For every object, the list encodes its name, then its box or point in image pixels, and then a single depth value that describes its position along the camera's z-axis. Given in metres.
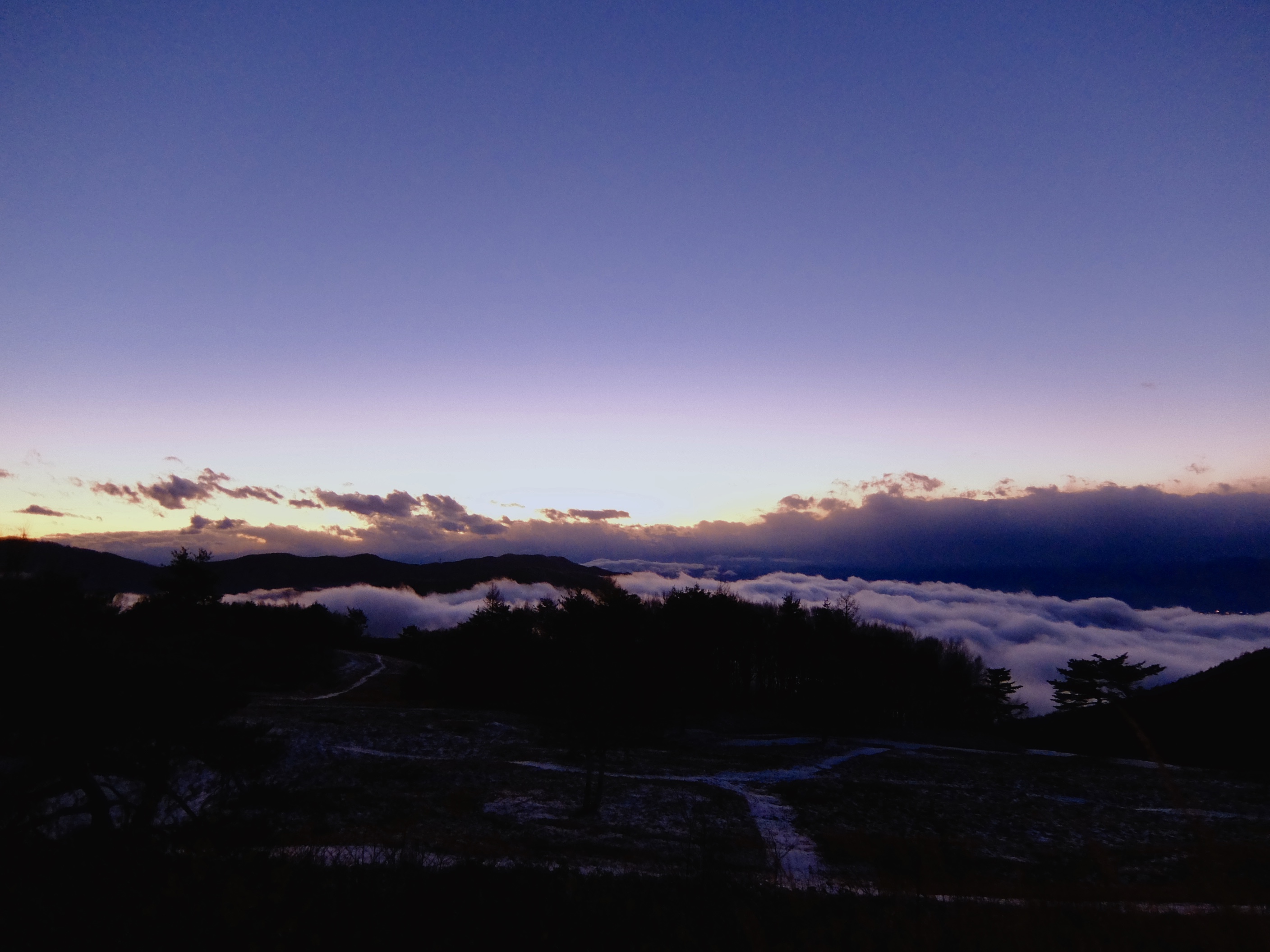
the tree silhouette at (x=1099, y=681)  55.06
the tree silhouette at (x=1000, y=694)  84.69
